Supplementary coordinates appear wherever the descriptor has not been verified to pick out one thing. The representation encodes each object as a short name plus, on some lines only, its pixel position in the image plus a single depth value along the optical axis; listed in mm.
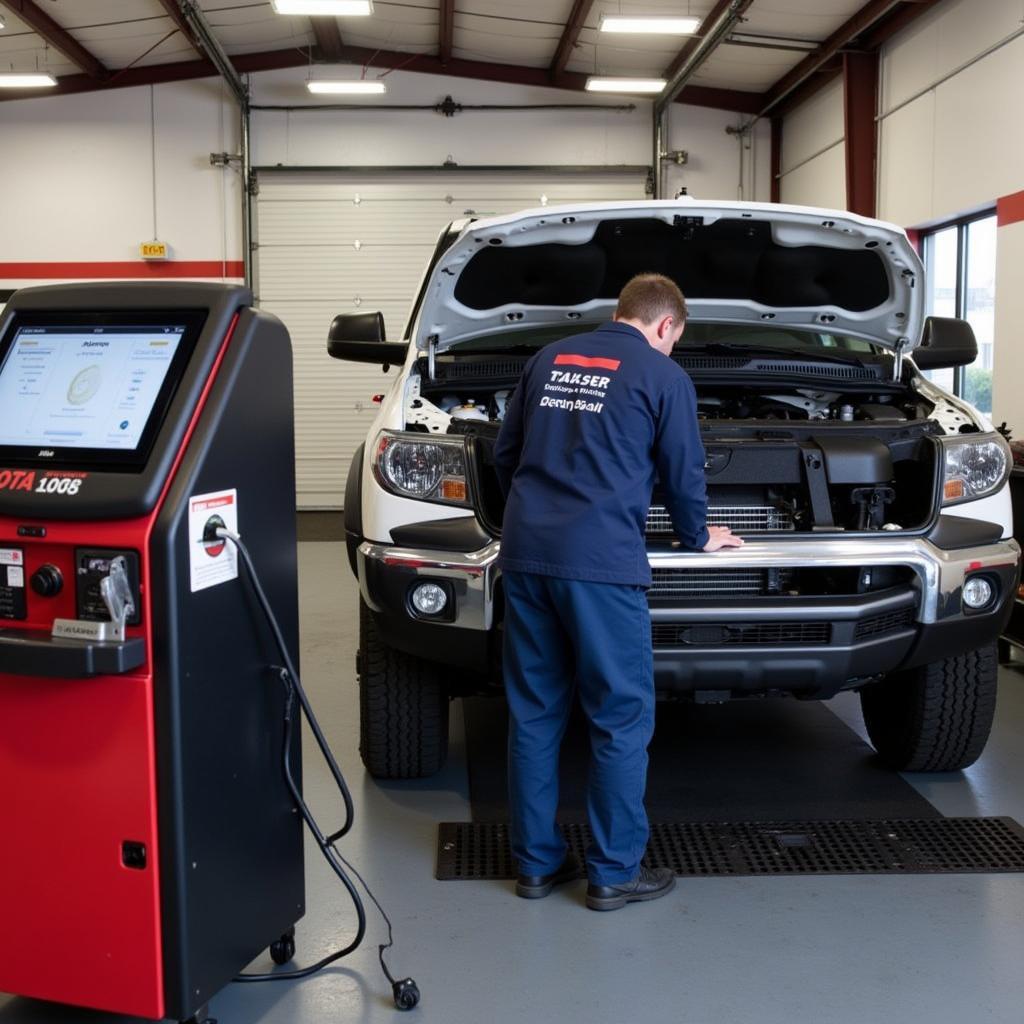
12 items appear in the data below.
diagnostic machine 1925
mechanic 2605
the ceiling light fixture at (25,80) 11219
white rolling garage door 12508
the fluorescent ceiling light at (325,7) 8930
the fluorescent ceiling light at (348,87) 11383
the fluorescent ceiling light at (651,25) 9477
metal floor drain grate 2990
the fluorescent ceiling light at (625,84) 11234
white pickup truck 2990
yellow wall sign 12508
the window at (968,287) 9000
